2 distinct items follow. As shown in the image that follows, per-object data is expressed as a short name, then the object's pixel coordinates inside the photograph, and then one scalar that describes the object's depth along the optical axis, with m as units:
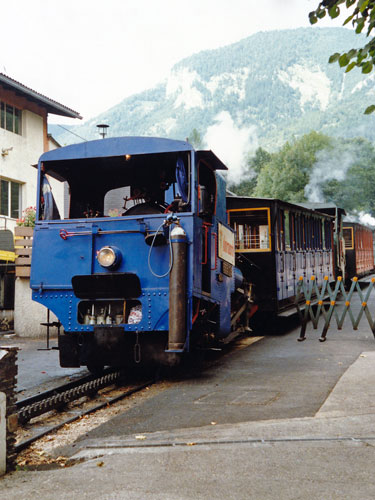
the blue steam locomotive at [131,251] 7.74
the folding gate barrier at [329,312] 11.52
